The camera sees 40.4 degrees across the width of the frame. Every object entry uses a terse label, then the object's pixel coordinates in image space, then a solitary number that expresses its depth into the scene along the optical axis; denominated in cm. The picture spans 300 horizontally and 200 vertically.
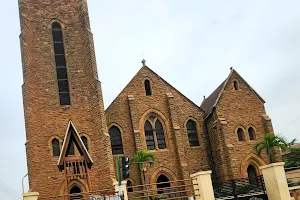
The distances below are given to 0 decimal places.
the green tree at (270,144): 2848
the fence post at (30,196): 1600
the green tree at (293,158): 3138
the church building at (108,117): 2644
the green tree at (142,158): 2736
